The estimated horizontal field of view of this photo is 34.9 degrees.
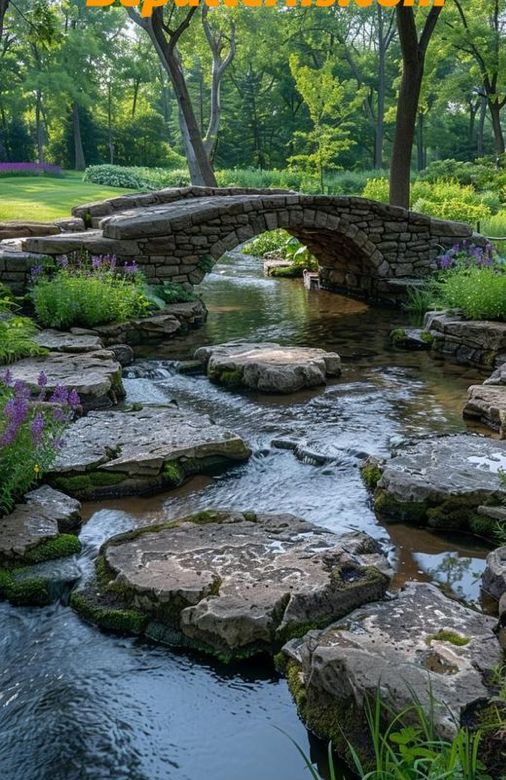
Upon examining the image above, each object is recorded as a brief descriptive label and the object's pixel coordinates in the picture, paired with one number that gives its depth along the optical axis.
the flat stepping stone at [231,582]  3.88
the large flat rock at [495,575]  4.23
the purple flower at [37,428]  4.79
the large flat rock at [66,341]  9.20
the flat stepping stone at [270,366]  8.50
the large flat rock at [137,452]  5.82
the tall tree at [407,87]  14.73
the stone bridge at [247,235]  11.98
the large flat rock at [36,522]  4.65
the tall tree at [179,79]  19.08
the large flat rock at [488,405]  7.23
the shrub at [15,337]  8.45
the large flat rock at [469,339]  9.50
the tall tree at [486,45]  29.12
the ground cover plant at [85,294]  10.23
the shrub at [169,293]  12.05
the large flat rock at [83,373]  7.66
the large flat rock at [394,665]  3.10
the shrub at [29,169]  35.53
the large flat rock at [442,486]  5.25
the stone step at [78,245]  11.45
